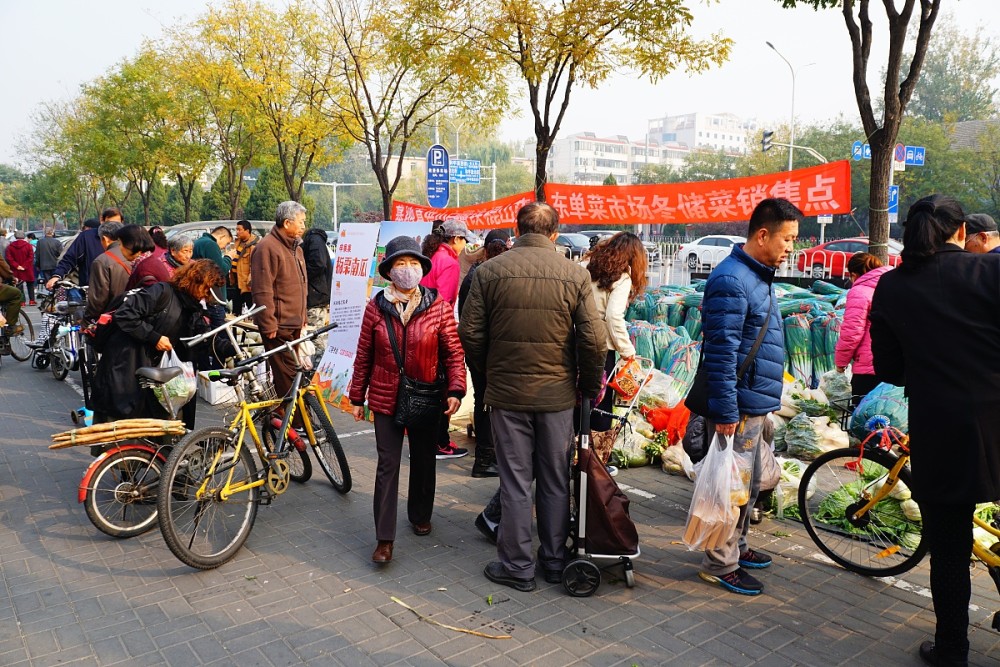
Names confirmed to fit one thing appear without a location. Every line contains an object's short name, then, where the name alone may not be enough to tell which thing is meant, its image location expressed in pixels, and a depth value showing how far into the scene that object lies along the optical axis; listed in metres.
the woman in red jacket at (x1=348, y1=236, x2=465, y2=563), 4.09
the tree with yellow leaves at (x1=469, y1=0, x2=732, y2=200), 9.09
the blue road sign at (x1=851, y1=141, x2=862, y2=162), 16.67
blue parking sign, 13.76
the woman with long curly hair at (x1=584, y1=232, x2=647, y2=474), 4.89
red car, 17.47
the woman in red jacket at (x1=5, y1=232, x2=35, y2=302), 17.11
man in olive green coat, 3.68
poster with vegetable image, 7.72
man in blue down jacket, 3.57
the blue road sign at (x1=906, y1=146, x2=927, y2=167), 17.42
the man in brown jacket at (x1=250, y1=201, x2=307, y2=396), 5.81
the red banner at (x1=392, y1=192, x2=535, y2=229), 11.15
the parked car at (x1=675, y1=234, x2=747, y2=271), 26.06
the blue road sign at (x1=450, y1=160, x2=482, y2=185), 28.42
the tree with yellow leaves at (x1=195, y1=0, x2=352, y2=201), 17.30
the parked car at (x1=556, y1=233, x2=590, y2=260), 28.62
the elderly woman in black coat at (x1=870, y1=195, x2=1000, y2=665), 2.86
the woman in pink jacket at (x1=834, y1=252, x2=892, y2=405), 5.33
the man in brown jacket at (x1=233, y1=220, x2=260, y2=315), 8.46
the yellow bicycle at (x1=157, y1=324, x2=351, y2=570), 4.04
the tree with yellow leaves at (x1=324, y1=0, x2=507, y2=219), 10.36
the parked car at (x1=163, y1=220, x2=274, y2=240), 15.33
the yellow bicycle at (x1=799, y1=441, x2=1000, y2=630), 3.92
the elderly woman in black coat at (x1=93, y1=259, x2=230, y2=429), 4.78
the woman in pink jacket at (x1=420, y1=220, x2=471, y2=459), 6.06
